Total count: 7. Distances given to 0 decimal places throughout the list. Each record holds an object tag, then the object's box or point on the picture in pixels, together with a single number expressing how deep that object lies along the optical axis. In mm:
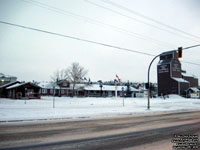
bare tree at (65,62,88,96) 53938
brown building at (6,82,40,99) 39456
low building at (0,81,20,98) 46081
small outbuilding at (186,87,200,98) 64631
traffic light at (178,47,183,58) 17631
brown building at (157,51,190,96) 65000
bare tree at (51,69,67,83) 62844
